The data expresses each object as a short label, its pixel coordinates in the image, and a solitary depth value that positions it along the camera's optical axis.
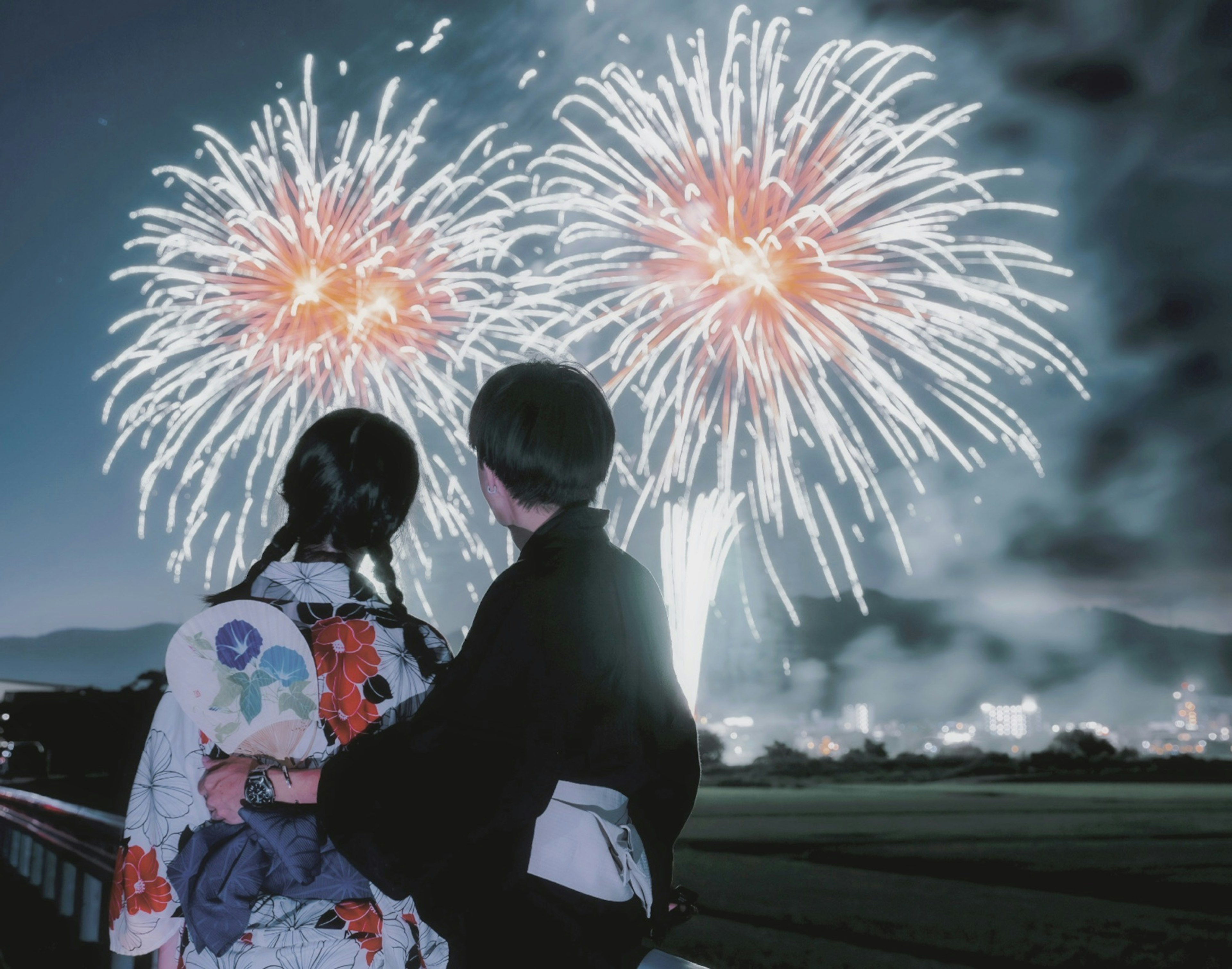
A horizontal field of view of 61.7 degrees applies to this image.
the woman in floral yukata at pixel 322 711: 1.98
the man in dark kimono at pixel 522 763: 1.65
